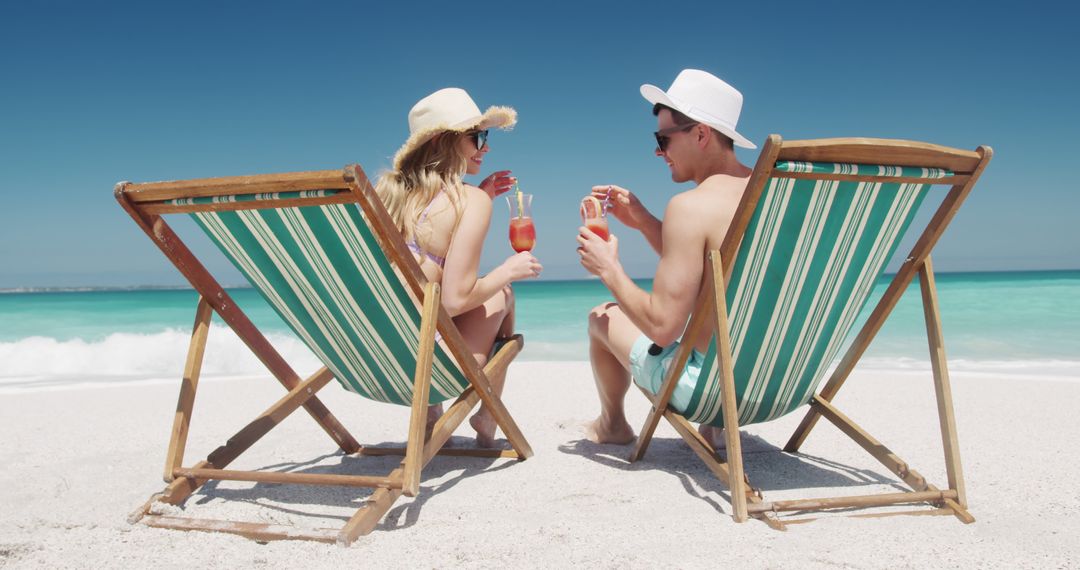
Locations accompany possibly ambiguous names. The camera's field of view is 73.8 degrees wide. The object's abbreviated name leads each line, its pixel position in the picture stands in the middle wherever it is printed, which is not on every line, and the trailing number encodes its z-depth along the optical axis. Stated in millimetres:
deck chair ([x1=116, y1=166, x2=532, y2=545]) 2049
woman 2670
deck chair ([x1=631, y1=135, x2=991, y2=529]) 2035
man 2328
